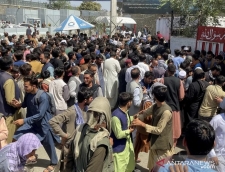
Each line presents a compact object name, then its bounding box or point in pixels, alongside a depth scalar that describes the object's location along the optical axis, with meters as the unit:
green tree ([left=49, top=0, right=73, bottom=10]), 59.75
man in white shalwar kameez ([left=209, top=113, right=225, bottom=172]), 3.65
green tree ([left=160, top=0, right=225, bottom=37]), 11.65
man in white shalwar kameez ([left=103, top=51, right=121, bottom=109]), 7.26
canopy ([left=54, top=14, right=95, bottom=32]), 12.13
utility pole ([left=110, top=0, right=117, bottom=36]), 17.17
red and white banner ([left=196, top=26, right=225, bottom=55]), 9.95
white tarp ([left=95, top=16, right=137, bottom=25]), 19.81
